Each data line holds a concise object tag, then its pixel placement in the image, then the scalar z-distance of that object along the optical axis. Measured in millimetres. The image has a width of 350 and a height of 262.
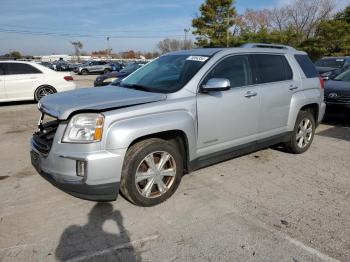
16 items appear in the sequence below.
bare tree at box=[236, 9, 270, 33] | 51188
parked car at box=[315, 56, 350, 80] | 12536
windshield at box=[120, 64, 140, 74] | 15363
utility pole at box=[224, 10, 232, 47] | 38656
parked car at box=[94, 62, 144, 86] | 13747
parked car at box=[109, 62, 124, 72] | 35169
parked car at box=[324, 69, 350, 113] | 7340
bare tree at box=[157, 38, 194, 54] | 88688
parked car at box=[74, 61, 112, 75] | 36641
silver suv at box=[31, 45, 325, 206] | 3156
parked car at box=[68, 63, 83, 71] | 42881
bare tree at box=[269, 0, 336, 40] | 44875
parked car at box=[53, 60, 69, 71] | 43156
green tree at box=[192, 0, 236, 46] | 39719
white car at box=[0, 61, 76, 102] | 10734
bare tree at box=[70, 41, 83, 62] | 102438
